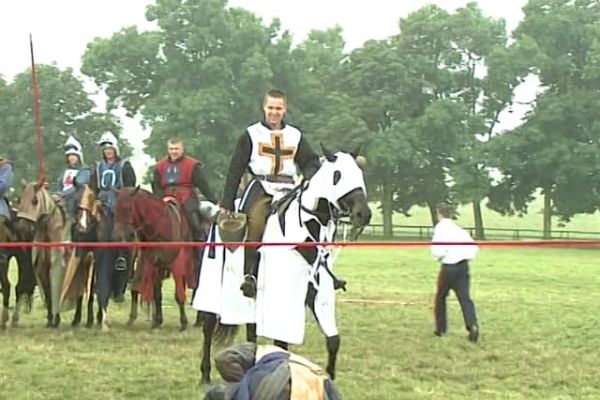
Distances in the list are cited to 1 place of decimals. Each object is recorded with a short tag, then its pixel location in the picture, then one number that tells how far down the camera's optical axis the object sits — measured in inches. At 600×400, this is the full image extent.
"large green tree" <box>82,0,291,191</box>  1920.5
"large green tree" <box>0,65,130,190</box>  1849.2
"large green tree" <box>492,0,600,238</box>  1726.1
